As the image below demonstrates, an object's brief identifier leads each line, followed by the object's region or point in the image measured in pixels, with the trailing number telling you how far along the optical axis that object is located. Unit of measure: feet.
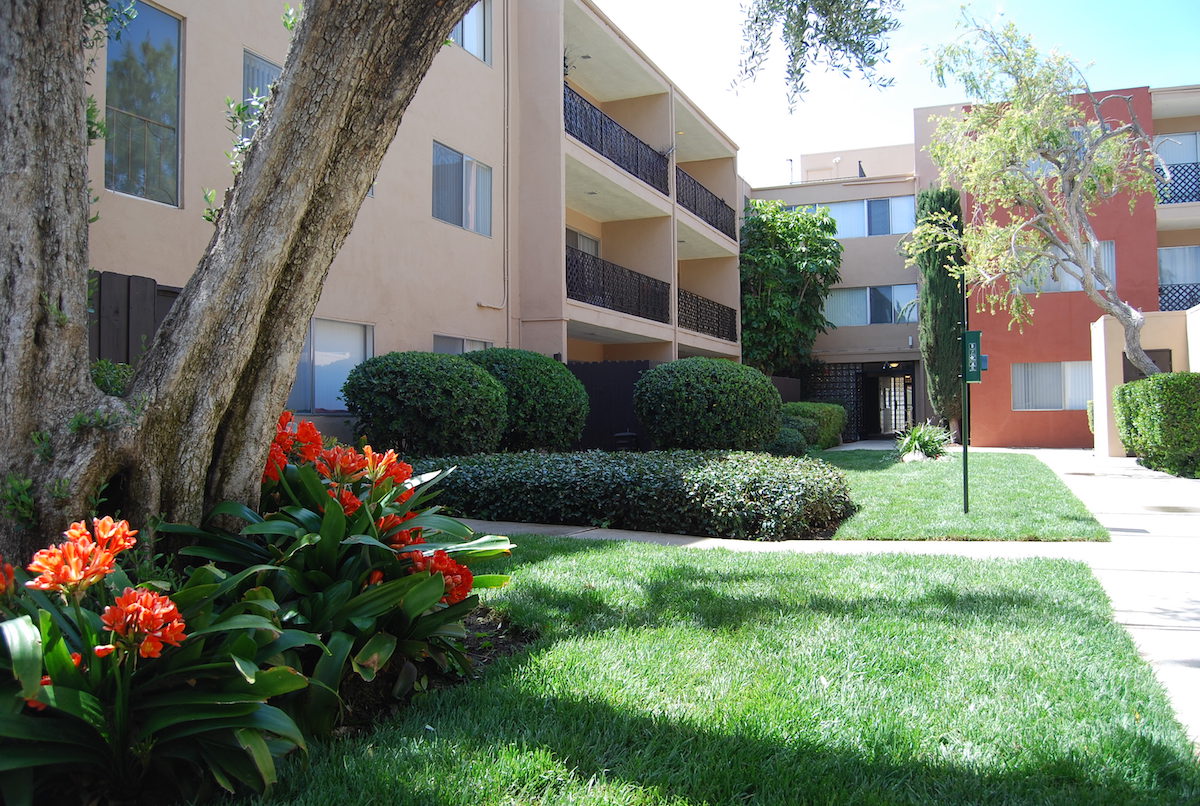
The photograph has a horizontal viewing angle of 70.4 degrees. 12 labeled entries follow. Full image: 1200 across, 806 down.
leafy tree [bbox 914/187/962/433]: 76.84
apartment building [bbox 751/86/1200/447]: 70.44
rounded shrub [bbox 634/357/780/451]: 45.52
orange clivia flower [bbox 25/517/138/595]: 7.93
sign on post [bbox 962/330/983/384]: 28.53
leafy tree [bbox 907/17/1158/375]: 52.08
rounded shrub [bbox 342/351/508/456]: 33.09
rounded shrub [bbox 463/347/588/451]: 39.52
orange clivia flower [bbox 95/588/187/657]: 7.89
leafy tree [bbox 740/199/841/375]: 83.15
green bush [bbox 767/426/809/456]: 54.21
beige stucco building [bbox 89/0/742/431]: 26.89
